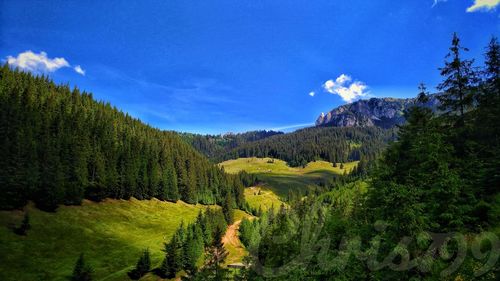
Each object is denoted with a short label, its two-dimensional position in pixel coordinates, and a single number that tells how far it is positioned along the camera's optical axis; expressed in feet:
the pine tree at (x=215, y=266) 119.26
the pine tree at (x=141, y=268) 228.02
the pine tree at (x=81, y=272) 195.99
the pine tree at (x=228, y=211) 465.88
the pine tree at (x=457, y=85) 126.21
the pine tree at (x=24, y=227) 225.35
